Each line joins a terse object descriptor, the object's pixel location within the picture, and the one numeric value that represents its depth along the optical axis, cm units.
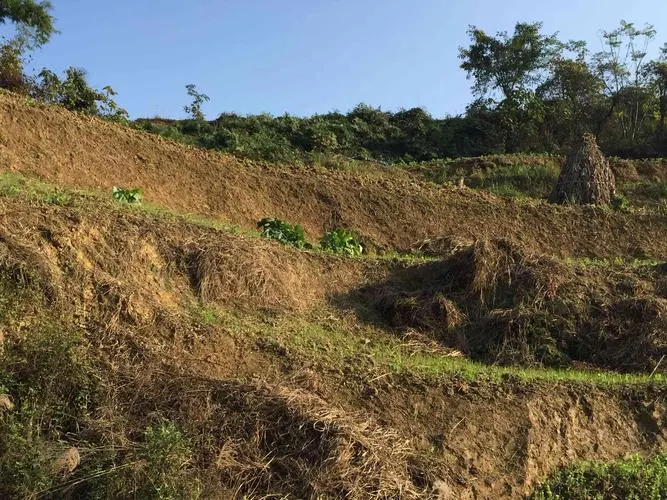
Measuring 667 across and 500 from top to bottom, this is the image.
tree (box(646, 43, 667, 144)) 2500
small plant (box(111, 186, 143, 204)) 990
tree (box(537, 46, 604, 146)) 2545
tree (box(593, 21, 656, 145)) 2531
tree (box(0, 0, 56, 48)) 2325
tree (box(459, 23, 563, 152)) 2466
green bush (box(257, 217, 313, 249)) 1005
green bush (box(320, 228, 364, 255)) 1063
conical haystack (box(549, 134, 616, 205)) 1455
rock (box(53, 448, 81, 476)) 445
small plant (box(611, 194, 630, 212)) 1419
